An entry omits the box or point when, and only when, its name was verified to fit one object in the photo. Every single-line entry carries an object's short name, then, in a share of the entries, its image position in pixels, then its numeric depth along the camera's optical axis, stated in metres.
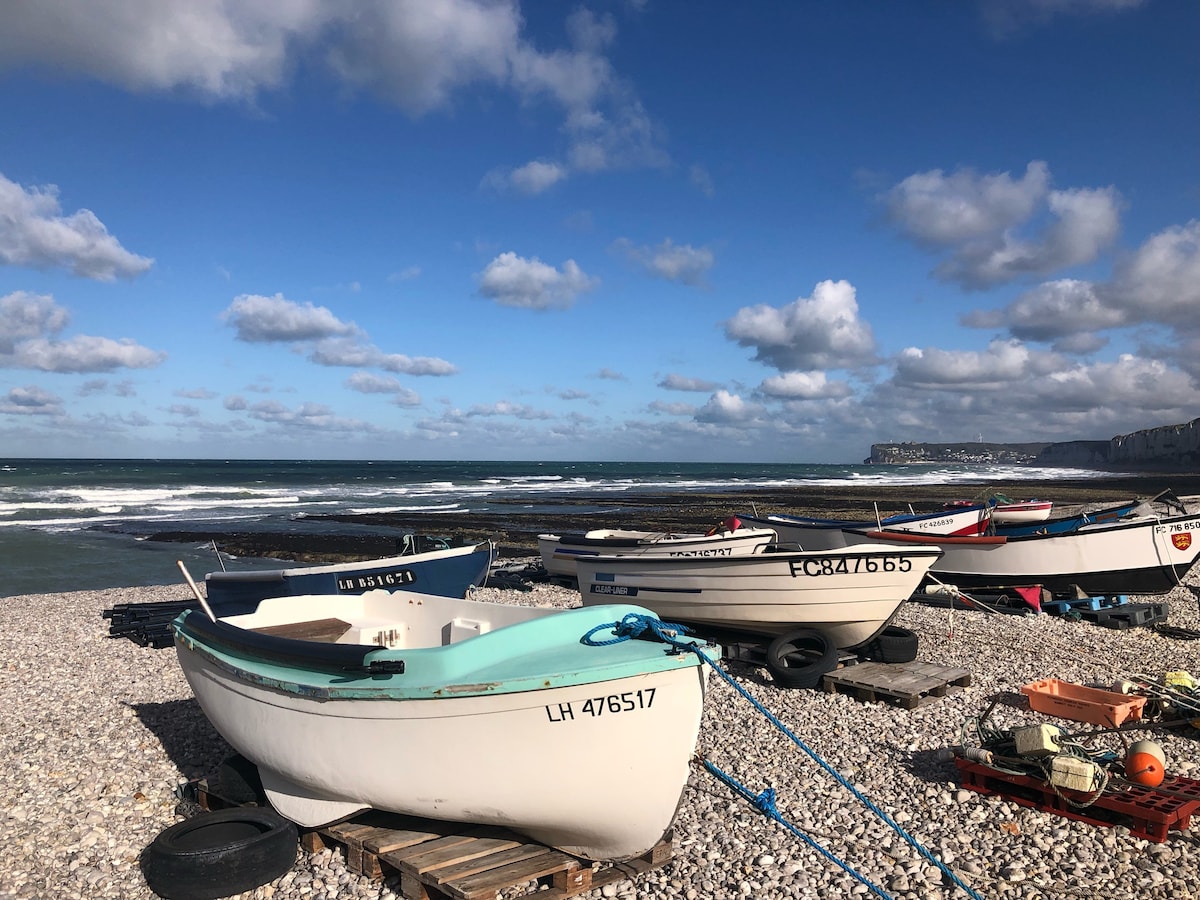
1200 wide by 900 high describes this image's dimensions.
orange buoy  6.07
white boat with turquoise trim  4.68
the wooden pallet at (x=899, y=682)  8.66
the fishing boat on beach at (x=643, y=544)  12.16
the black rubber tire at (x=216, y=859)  4.90
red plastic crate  5.56
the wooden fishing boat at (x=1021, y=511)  20.11
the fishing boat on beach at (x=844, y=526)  16.69
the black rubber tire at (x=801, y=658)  9.27
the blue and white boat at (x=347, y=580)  11.78
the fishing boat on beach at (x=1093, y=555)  14.10
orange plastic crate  7.67
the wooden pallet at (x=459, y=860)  4.75
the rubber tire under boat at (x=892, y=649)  10.07
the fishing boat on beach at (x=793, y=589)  9.45
